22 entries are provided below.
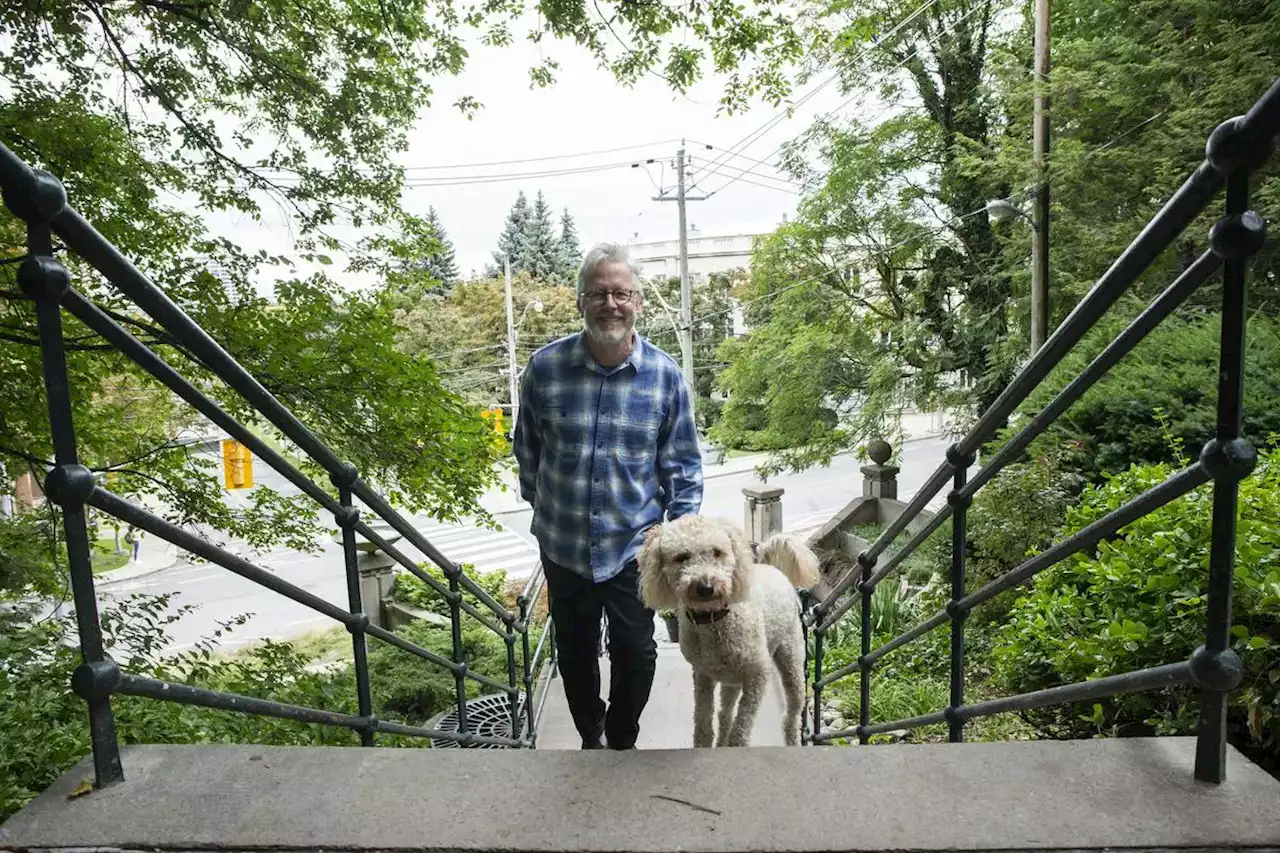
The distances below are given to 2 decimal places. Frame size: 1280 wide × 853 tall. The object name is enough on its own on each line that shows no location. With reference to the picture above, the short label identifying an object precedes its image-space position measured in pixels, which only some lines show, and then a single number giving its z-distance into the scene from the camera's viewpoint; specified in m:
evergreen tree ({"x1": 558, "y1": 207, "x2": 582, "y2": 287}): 39.31
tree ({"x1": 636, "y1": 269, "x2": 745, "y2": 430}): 27.25
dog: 2.45
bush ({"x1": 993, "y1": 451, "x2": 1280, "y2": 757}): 1.96
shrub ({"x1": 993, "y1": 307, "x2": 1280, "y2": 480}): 5.32
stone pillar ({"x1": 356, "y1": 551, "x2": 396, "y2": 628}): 10.21
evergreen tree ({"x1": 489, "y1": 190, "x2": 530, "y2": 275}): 41.12
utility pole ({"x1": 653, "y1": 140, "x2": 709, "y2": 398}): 17.42
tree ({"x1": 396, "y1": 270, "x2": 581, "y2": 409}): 26.38
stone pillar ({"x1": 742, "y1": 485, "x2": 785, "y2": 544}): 11.89
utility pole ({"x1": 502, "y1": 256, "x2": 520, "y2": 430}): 23.38
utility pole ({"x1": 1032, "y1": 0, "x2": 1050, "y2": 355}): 8.80
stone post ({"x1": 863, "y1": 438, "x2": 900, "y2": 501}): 11.46
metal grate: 5.93
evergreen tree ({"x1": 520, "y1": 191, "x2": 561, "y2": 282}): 39.88
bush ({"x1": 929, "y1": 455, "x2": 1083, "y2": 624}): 6.10
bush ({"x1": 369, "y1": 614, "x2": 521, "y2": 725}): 7.29
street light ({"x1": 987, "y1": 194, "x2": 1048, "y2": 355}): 8.82
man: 2.47
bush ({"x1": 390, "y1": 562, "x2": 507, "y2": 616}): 10.44
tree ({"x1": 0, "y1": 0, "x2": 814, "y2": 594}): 4.05
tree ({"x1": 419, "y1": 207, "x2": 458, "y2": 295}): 34.62
